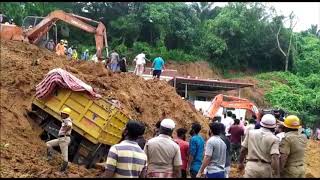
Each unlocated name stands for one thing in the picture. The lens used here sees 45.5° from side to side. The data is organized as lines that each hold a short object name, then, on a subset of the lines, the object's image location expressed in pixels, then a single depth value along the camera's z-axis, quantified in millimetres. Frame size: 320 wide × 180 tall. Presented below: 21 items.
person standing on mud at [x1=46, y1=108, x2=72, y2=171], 8201
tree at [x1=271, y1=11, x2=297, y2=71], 38128
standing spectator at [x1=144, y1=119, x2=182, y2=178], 4987
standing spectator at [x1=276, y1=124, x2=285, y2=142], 7425
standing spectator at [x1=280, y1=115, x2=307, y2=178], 5553
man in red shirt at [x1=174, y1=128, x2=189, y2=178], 6598
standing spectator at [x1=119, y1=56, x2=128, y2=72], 15955
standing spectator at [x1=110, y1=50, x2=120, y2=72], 15942
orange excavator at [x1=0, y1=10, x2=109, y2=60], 13750
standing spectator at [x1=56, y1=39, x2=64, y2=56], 16431
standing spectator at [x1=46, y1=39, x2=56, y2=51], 16245
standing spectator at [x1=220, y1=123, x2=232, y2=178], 6637
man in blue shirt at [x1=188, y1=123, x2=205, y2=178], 6651
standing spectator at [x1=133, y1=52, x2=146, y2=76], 17026
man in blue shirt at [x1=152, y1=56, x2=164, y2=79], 15562
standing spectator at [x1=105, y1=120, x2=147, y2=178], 4221
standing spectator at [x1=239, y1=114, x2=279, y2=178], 5402
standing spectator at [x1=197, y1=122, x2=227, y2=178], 5794
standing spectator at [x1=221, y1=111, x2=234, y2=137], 11281
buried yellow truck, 9379
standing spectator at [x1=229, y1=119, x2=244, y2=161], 10162
